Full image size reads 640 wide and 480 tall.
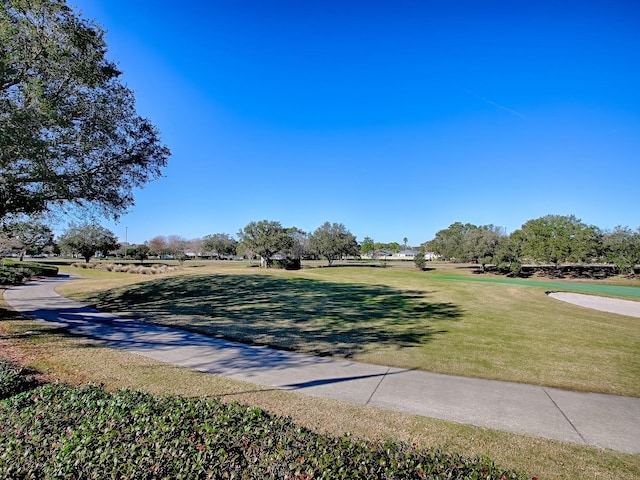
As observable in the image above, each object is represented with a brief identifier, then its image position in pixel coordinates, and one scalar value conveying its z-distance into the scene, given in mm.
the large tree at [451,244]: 60250
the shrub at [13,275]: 22000
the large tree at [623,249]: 43906
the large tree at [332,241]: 60650
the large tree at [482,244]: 53719
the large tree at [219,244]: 95000
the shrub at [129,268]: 30603
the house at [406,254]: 142300
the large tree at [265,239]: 46312
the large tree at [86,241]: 48375
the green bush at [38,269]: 28359
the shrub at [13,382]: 4806
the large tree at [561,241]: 45750
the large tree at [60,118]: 8594
